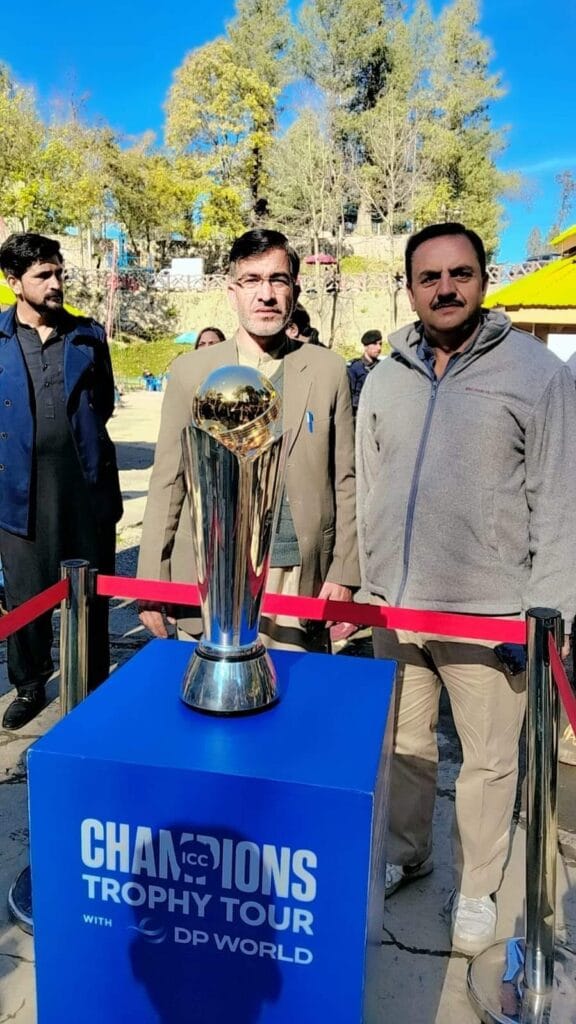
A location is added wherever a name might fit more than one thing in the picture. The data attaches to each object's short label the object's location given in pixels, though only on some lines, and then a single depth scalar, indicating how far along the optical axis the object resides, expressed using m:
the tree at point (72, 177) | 27.98
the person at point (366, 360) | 7.13
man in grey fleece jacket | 1.85
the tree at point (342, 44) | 34.75
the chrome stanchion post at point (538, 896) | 1.69
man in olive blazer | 2.06
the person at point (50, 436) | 2.85
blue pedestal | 1.08
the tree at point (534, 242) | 52.82
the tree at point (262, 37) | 37.03
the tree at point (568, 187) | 46.62
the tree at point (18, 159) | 27.17
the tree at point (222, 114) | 34.22
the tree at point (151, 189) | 35.44
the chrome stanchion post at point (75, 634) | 1.98
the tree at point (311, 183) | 32.09
